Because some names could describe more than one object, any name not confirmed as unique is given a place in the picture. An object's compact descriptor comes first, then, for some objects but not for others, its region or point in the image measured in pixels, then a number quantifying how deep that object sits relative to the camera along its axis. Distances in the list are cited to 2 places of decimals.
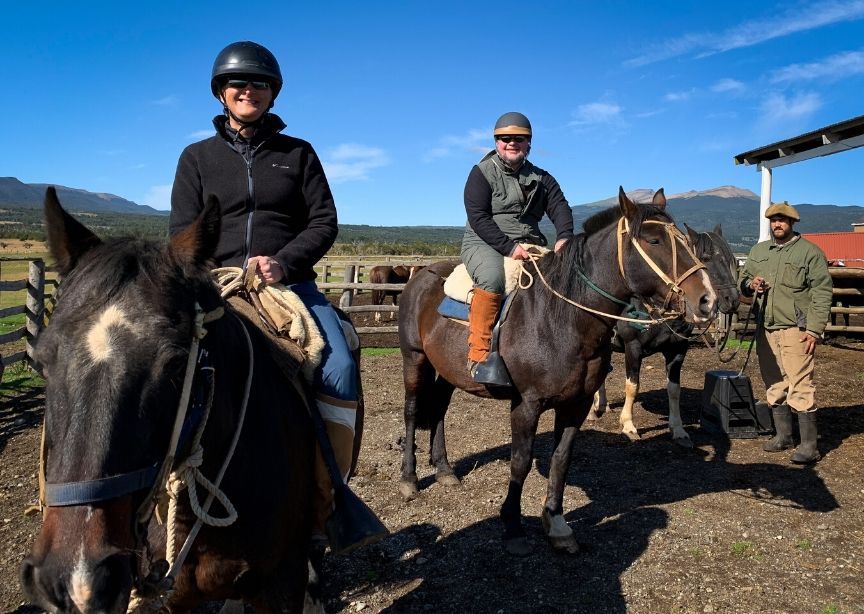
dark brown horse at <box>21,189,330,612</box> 1.38
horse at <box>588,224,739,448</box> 7.05
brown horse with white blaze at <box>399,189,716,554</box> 4.36
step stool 7.12
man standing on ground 6.24
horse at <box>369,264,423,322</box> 18.23
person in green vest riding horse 4.72
